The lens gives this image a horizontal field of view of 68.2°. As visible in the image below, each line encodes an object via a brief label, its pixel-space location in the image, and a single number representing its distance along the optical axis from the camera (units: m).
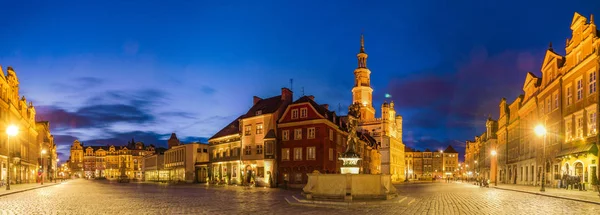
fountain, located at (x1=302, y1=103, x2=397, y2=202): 23.80
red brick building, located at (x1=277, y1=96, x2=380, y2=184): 53.59
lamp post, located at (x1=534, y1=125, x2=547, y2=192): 36.41
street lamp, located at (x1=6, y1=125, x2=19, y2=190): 38.12
